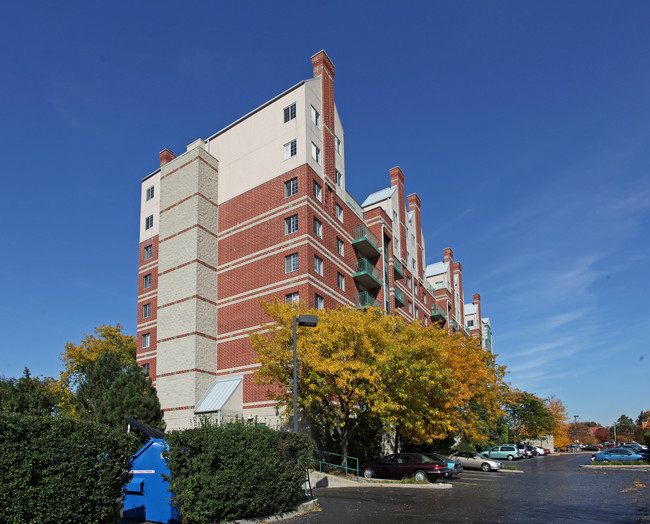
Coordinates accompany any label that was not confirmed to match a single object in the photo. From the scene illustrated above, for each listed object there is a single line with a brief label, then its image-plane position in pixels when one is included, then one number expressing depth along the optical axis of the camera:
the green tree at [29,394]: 36.25
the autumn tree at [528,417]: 68.75
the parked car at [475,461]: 37.47
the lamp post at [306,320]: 19.78
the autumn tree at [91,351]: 47.53
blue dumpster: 13.80
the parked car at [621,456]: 40.84
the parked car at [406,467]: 25.27
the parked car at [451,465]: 26.25
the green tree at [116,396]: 32.72
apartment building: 33.56
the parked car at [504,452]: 52.44
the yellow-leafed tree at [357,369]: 24.97
